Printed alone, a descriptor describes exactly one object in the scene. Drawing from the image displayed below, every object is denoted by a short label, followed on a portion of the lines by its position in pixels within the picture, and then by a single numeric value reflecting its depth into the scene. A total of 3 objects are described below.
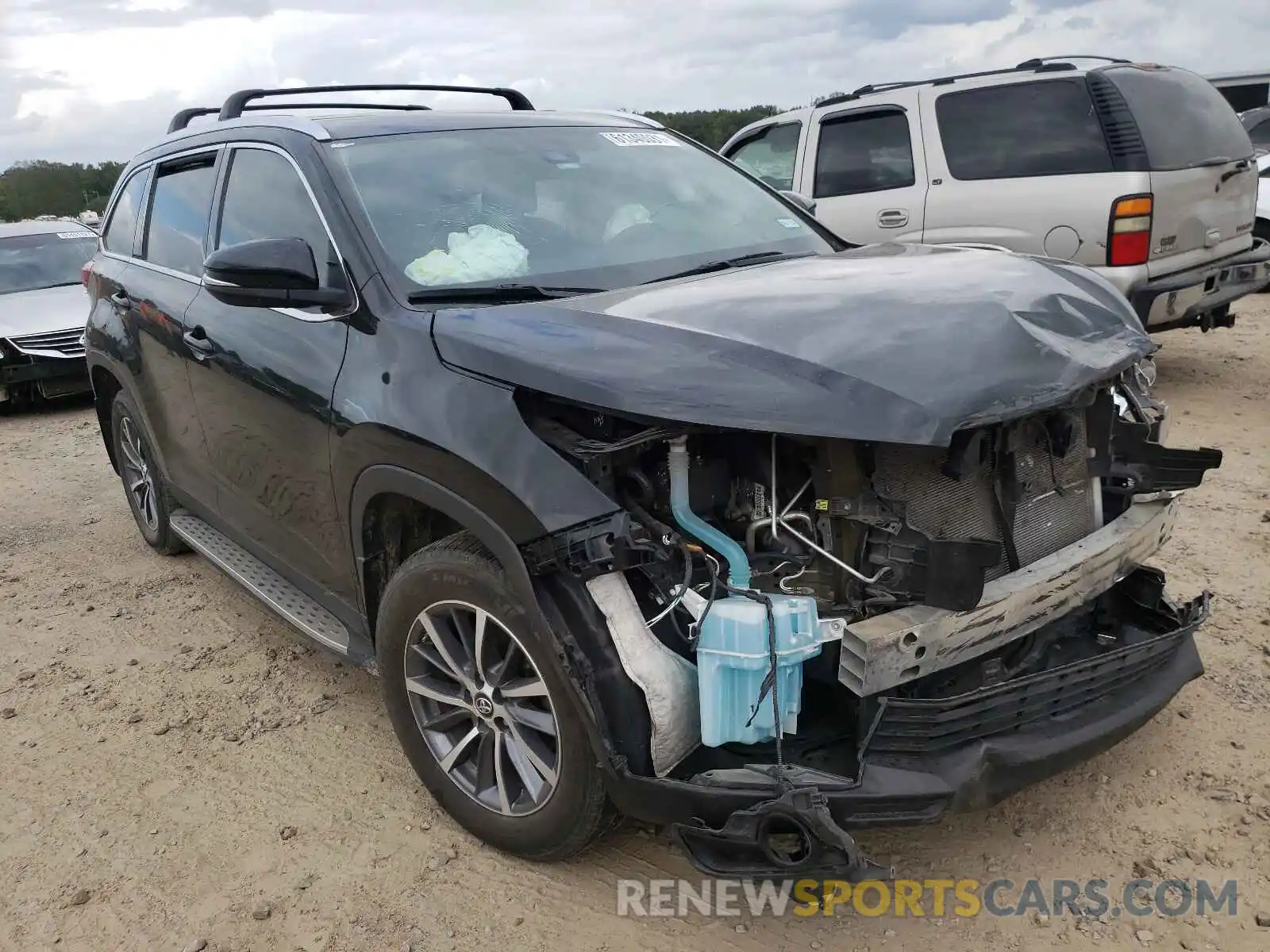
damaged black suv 2.24
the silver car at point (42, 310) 9.31
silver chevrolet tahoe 6.43
